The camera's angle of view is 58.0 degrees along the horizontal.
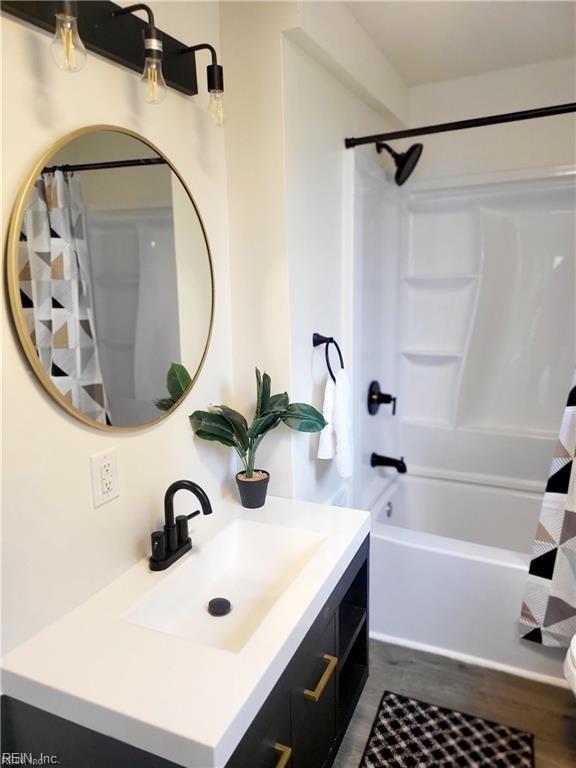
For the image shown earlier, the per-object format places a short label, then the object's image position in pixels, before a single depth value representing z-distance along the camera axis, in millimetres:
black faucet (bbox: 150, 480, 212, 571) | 1293
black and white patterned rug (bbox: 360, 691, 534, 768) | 1666
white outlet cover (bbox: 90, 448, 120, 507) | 1208
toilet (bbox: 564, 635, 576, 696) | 1416
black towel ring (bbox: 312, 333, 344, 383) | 1842
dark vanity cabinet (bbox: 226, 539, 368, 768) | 1040
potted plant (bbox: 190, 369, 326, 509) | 1558
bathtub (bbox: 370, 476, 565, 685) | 1971
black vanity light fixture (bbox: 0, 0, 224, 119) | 974
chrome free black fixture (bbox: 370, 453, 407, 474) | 2562
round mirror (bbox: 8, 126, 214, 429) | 1047
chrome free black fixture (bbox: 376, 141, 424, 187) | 2311
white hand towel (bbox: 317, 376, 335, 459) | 1817
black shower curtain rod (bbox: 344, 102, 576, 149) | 1696
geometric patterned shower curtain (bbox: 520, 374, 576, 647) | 1792
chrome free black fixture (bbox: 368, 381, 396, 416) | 2469
